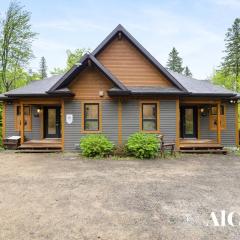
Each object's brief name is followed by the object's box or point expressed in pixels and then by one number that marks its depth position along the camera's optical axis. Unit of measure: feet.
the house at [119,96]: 43.29
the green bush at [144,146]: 38.71
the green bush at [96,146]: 39.50
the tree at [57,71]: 131.11
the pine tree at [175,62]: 191.21
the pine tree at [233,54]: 118.20
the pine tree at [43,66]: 273.23
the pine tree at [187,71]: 224.74
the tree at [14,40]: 84.89
